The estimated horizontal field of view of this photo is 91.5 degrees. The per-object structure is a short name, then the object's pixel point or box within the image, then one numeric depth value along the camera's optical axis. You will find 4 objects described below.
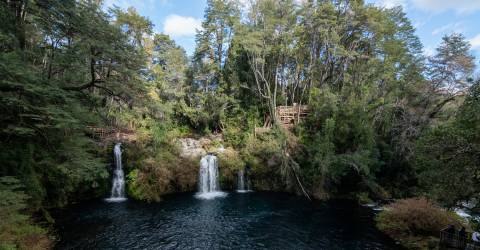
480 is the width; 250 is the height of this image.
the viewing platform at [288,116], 21.69
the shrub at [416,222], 11.44
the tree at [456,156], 7.38
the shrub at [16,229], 6.93
